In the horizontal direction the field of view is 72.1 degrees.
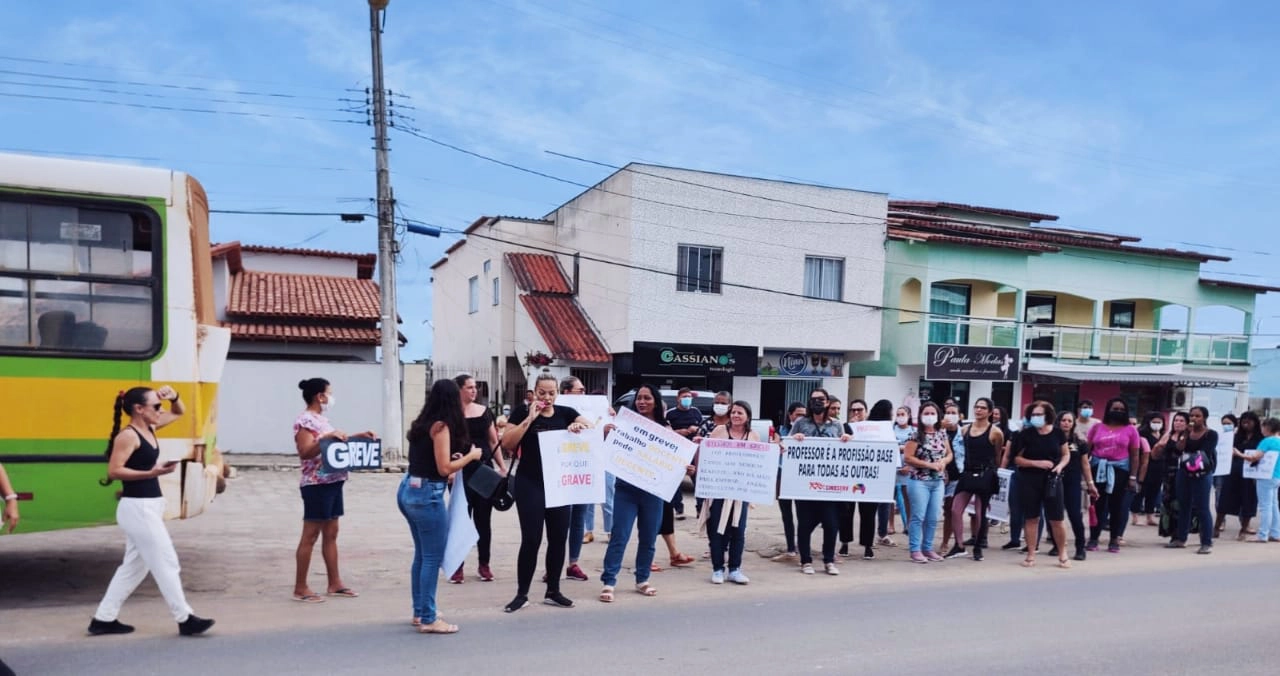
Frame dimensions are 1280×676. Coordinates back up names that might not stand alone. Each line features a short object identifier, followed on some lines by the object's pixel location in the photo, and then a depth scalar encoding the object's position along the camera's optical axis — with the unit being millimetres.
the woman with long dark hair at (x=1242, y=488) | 11516
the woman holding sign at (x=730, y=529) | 7945
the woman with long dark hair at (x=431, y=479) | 5926
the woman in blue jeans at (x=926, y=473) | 9203
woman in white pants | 5625
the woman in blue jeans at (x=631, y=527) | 7242
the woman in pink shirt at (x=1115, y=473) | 10273
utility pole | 18422
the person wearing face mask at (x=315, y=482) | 6680
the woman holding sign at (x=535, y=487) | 6625
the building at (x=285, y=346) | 18438
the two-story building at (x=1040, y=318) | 25828
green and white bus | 6414
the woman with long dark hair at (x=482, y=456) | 7562
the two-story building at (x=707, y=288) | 22266
